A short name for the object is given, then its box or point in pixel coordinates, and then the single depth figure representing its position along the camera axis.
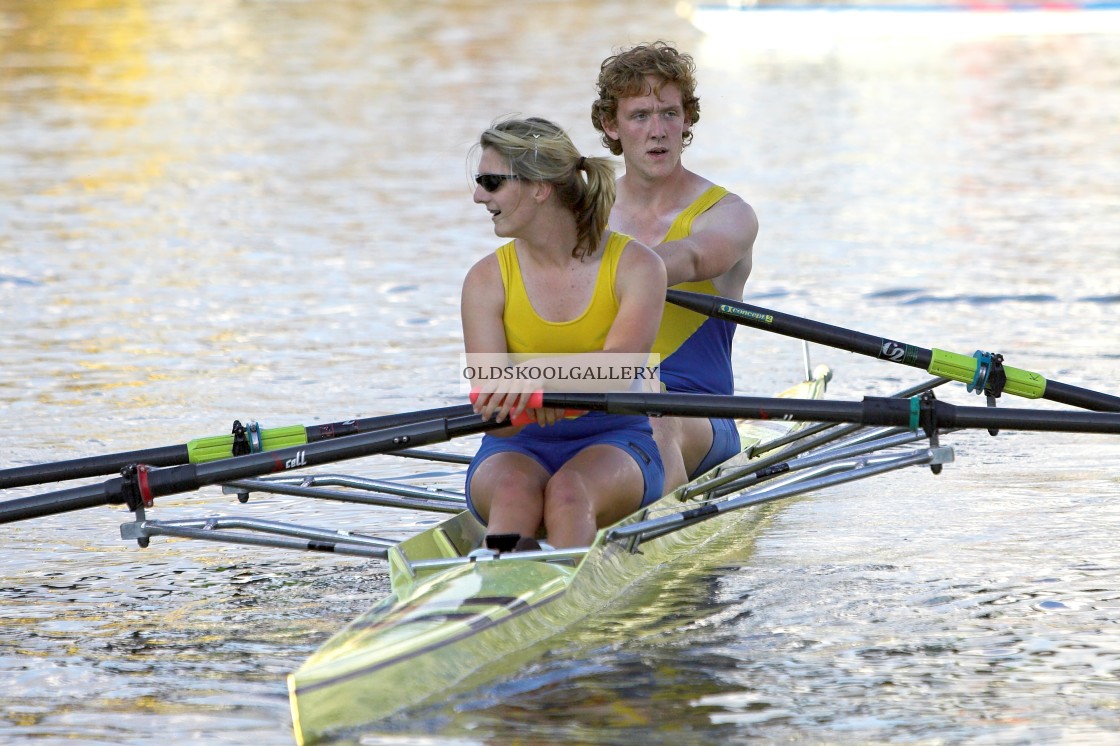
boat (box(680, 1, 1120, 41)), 66.19
